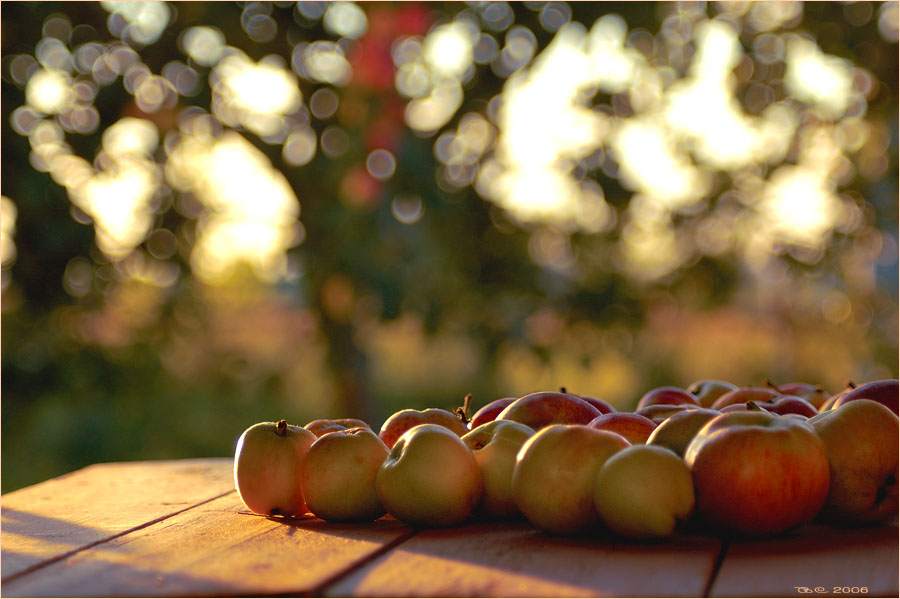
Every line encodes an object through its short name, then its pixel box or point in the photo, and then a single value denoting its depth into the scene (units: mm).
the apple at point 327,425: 1402
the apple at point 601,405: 1411
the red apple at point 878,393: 1288
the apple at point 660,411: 1315
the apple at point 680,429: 1097
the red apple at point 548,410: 1295
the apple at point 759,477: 968
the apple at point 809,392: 1604
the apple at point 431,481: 1086
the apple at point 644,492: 968
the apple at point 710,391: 1608
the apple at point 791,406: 1342
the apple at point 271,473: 1206
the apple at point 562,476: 1014
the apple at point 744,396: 1461
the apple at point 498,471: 1137
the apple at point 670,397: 1485
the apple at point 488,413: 1388
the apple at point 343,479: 1156
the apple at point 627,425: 1203
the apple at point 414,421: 1367
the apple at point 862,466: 1030
